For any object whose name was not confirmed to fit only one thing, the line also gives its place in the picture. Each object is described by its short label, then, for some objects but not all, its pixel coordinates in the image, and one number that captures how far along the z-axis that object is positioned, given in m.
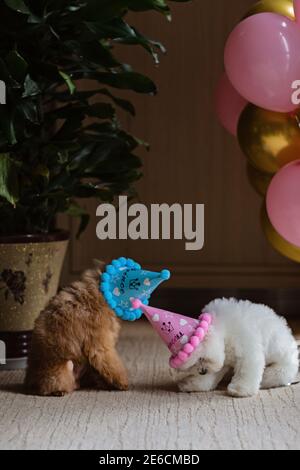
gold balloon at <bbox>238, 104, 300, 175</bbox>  2.50
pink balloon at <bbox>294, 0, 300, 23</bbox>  2.42
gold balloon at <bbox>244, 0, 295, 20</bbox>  2.50
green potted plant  2.51
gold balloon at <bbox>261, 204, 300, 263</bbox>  2.59
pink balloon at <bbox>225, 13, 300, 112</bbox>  2.40
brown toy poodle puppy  2.32
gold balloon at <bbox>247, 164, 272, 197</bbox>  2.68
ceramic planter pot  2.59
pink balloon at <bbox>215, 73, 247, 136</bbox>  2.73
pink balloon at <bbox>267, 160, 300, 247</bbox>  2.41
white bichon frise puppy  2.29
